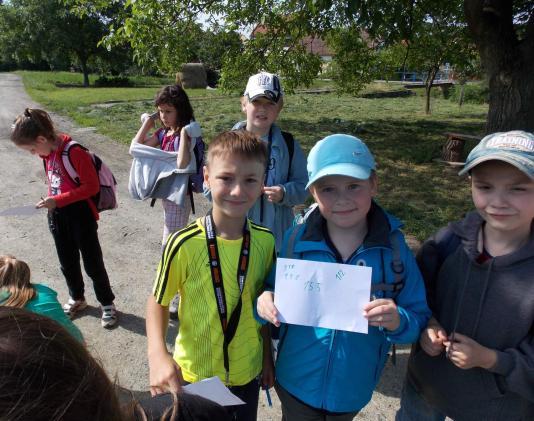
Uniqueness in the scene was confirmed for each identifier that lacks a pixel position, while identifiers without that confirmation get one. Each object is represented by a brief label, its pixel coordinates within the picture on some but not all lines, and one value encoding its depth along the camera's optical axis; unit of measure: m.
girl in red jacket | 2.98
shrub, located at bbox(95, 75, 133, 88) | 32.31
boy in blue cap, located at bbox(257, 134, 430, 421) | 1.64
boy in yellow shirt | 1.78
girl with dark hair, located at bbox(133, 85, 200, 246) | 3.28
